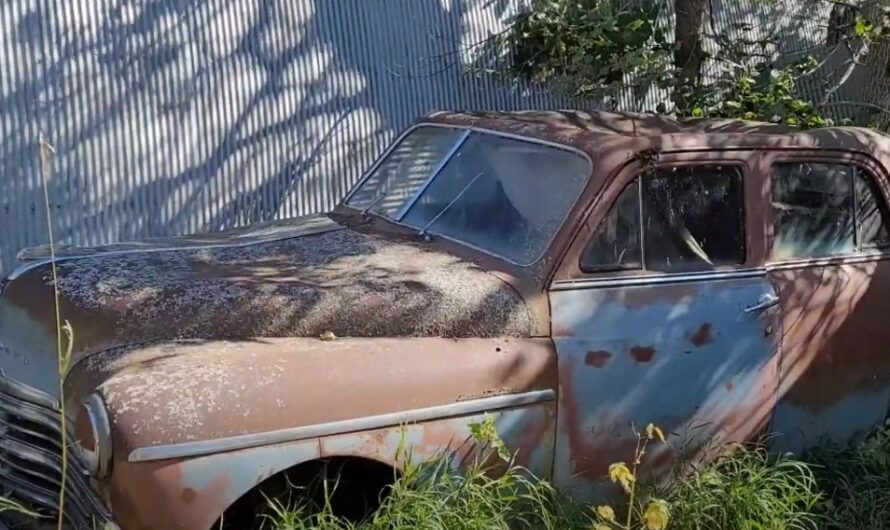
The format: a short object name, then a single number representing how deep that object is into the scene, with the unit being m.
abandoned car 3.10
